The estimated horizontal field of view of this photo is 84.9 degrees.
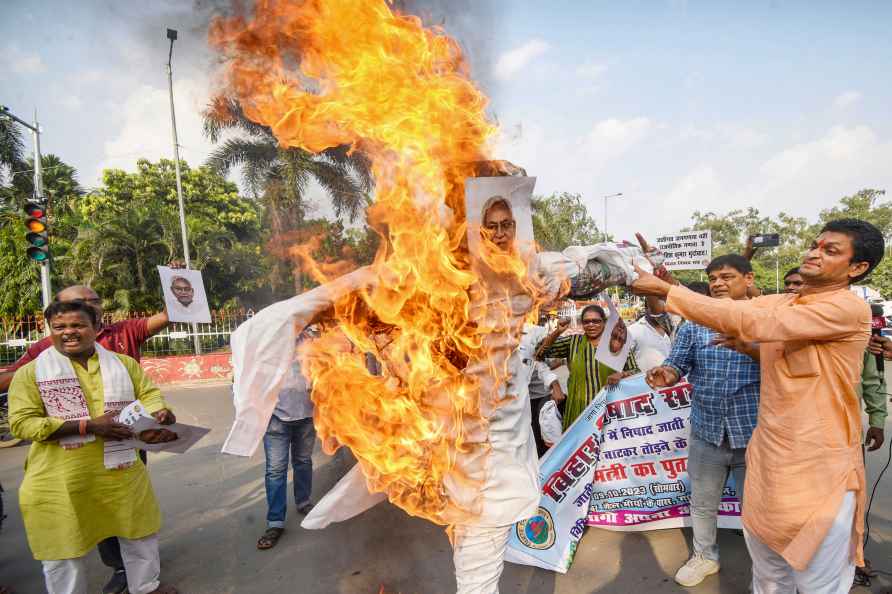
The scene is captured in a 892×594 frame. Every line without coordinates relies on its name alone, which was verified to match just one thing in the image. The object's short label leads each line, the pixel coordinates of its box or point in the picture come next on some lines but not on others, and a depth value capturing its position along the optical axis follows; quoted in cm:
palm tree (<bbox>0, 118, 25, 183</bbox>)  2248
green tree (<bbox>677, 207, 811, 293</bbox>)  4697
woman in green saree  471
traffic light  849
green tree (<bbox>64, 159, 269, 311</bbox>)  2064
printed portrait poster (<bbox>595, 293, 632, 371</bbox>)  279
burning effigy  214
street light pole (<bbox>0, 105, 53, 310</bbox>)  1144
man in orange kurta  222
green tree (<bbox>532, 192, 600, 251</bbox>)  2777
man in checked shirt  337
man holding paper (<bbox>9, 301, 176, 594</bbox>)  307
